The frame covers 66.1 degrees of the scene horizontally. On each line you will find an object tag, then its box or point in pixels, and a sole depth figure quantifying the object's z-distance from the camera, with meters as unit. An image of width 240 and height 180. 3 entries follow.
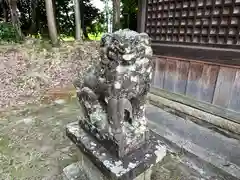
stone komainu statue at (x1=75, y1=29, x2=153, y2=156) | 1.11
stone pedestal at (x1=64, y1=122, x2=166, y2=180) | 1.19
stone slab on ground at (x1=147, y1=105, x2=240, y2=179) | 1.99
